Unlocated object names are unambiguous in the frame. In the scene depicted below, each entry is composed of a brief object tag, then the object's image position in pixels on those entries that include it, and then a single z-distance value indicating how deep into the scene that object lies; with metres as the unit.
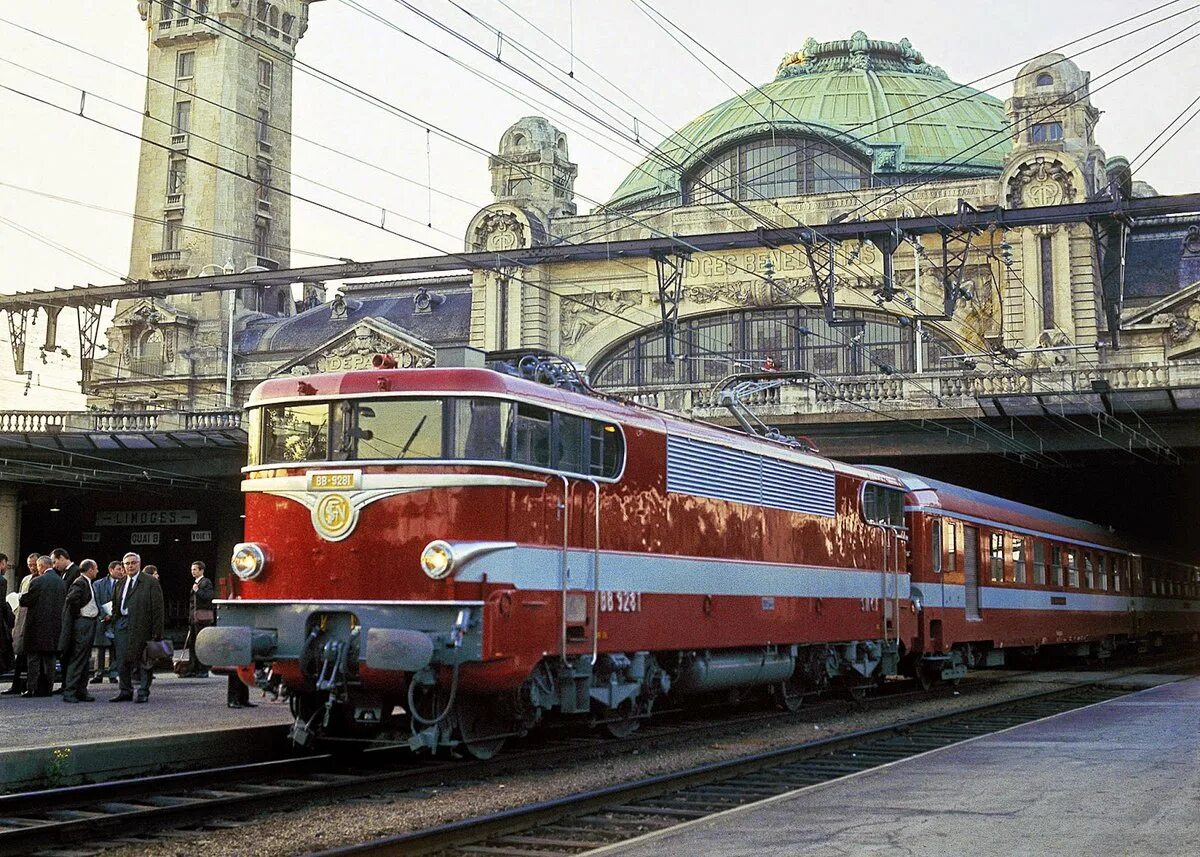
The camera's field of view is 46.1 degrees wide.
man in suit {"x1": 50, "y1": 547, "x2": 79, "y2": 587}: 20.27
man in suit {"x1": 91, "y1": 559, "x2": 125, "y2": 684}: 20.19
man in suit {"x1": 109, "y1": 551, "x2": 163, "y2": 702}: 18.75
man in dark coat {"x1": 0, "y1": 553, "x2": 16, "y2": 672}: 18.91
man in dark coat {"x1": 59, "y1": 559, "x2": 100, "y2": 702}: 19.02
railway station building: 41.56
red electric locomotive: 13.34
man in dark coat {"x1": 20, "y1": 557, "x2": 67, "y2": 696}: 19.34
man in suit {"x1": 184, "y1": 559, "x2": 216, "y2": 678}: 21.19
